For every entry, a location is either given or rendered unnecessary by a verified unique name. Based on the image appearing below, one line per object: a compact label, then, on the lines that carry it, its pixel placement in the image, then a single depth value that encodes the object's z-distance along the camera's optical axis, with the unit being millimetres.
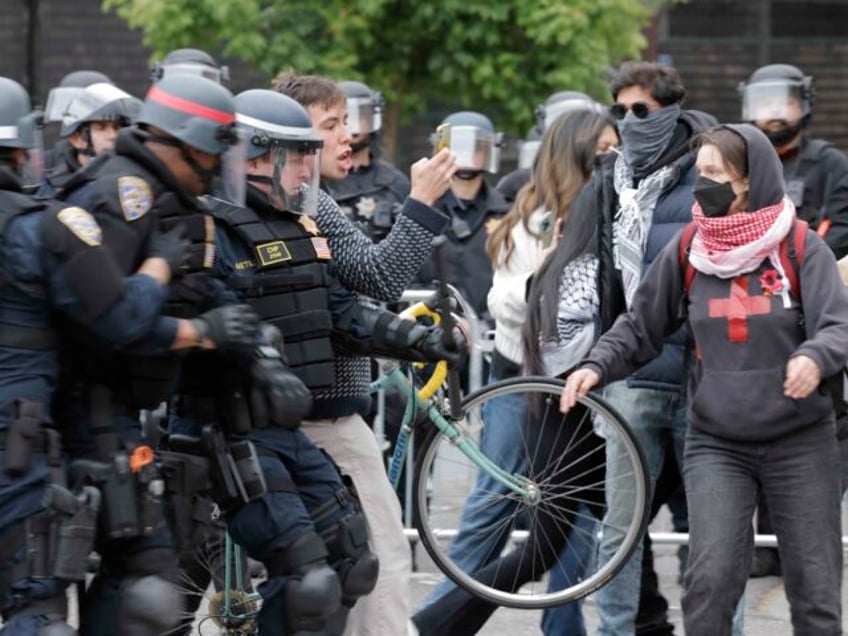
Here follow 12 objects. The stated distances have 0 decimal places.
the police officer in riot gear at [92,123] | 14937
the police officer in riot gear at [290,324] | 9353
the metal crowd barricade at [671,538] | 13353
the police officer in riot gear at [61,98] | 15886
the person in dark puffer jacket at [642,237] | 11224
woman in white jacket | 11698
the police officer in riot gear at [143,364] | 8669
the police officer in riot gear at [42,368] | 8369
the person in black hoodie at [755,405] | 9702
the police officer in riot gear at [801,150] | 14714
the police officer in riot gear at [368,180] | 16389
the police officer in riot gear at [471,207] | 16696
